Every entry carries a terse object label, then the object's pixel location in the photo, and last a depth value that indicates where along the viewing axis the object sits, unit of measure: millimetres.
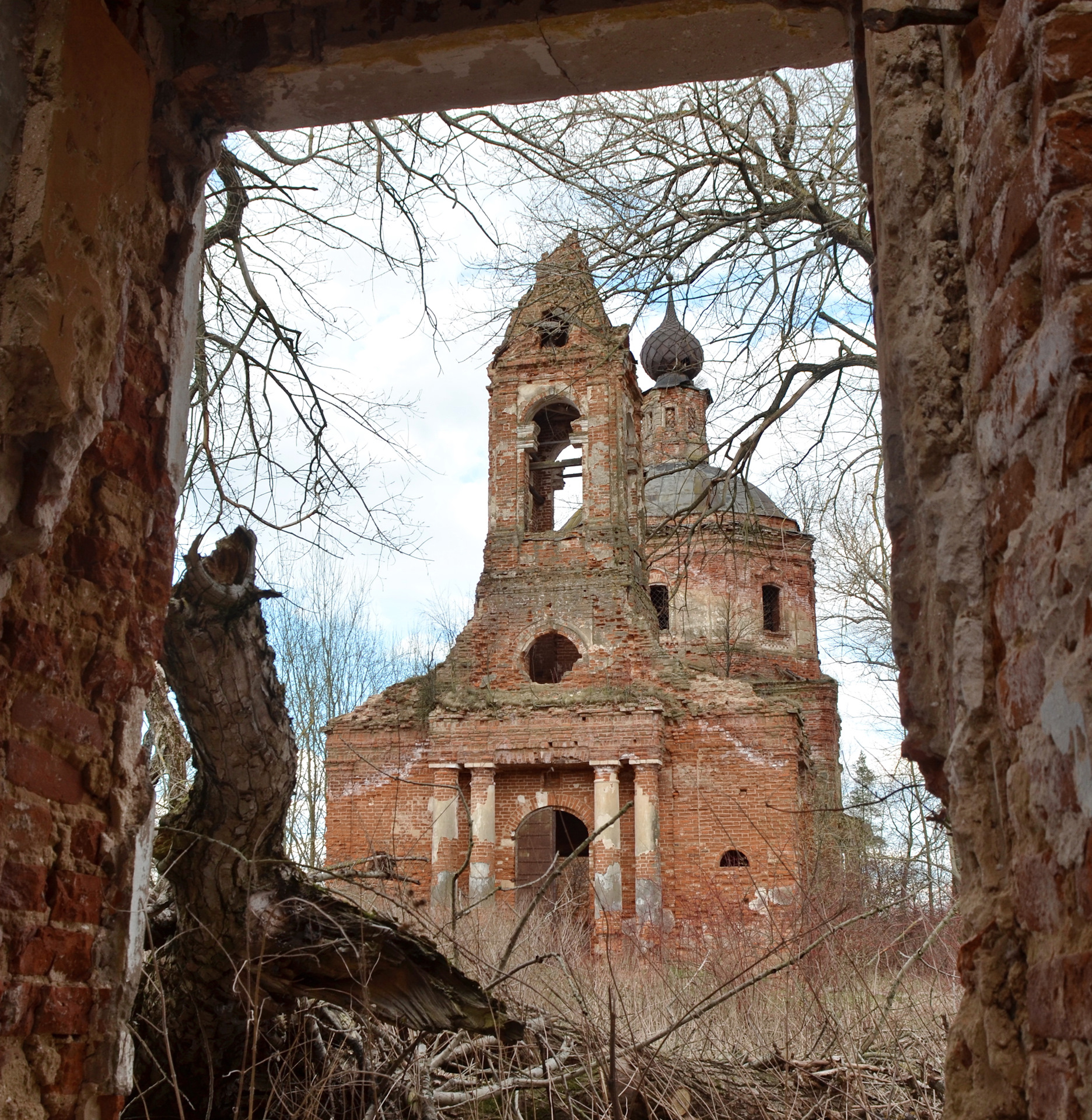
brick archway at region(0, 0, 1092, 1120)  1586
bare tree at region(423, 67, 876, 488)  7363
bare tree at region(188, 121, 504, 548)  4672
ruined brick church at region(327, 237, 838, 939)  16234
